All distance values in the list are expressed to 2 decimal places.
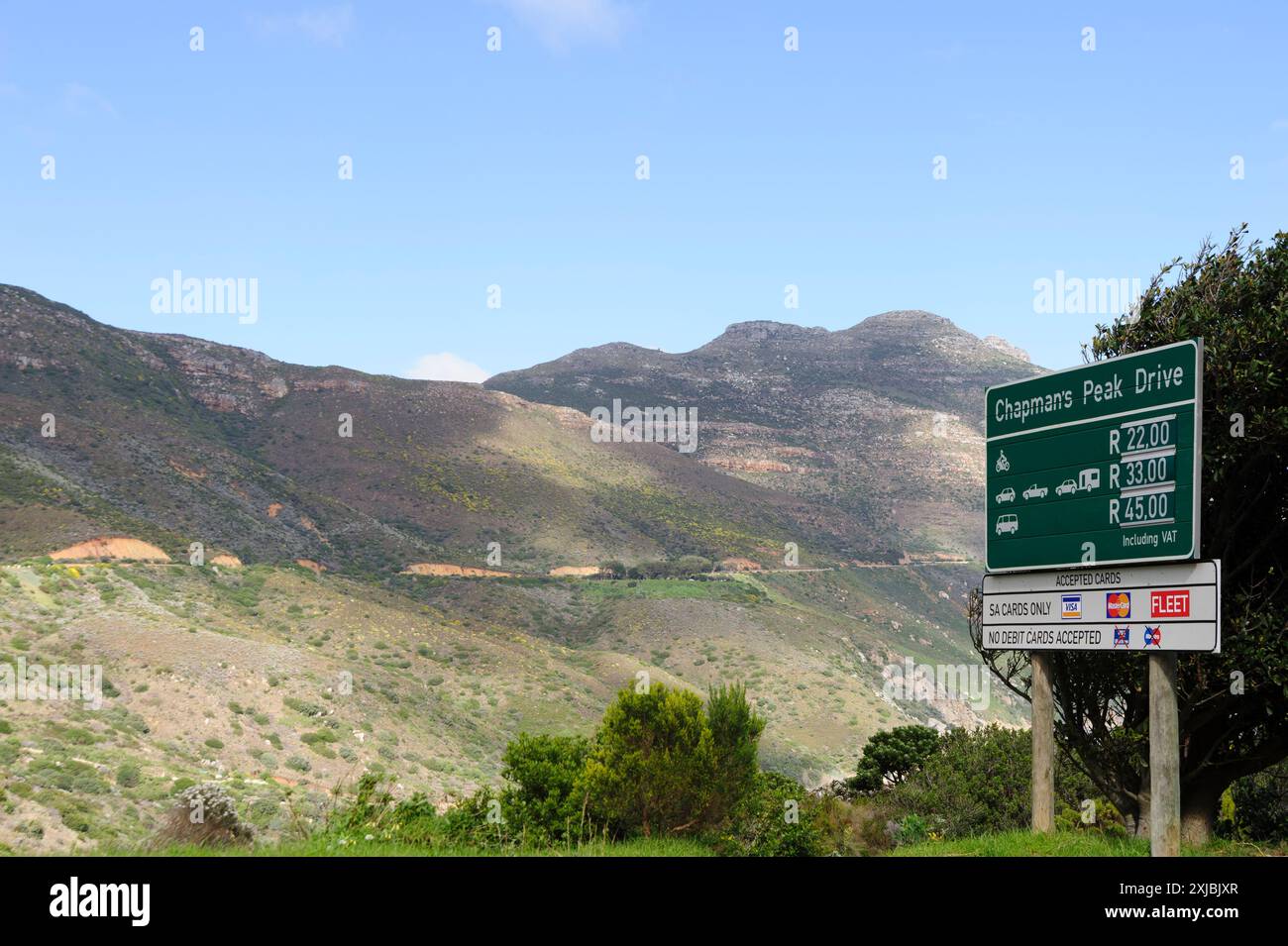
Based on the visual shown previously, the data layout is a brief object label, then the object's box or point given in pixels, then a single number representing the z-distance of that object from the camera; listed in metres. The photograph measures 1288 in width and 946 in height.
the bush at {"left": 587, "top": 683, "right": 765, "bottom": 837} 14.27
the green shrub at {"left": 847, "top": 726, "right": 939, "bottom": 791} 24.80
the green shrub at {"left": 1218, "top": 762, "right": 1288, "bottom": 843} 14.15
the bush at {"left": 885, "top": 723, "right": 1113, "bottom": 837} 17.75
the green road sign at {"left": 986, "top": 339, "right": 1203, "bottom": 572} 9.83
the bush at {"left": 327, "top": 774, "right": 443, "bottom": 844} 9.59
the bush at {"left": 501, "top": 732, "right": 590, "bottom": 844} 14.85
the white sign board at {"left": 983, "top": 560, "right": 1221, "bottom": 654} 9.68
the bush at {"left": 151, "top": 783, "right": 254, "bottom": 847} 9.07
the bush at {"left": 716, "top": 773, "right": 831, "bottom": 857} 13.02
